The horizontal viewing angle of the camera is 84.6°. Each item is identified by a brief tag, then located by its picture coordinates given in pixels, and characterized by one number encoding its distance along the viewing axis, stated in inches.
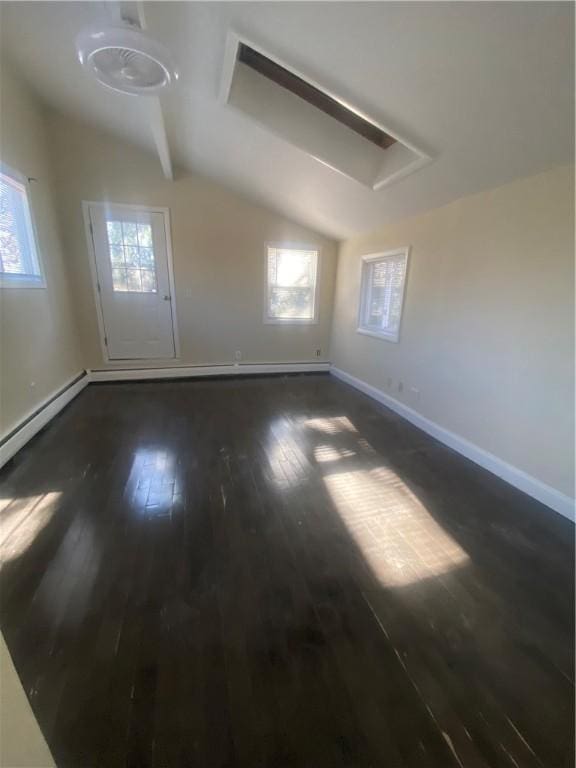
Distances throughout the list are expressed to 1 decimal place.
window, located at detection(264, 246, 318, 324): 187.5
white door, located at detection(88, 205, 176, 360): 157.9
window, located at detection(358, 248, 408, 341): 142.3
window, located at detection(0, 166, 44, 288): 105.8
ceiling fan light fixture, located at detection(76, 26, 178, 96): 53.9
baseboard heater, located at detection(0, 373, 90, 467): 97.5
